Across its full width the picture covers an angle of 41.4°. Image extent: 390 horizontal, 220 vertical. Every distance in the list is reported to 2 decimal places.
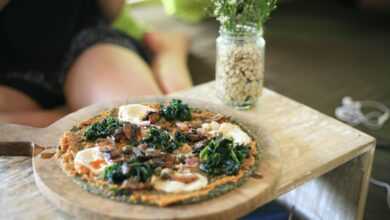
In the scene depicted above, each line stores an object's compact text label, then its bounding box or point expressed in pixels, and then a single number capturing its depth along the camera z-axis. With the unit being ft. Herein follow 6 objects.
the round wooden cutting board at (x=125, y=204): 2.55
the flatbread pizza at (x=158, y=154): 2.68
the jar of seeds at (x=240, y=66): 3.56
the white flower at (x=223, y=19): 3.53
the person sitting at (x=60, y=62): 4.71
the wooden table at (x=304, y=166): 2.88
